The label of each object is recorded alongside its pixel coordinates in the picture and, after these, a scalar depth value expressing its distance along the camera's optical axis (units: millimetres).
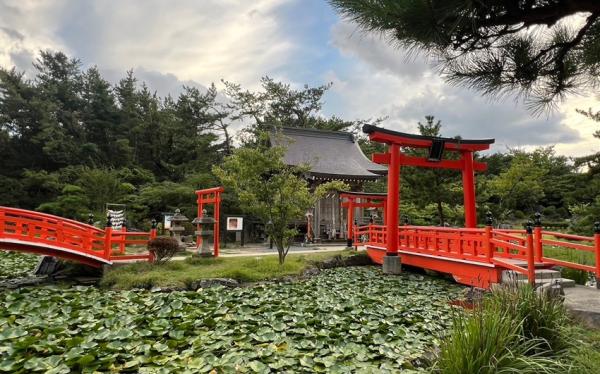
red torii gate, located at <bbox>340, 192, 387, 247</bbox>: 15211
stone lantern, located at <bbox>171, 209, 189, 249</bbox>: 12352
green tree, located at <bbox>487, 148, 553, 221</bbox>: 15758
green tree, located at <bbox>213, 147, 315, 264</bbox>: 9617
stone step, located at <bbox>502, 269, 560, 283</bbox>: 6484
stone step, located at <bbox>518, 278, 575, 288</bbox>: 6049
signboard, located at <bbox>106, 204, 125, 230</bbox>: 13705
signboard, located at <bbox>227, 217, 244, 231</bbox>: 14719
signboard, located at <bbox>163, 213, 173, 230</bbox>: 14511
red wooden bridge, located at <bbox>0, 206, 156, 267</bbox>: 8250
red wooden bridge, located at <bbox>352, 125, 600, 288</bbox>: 6484
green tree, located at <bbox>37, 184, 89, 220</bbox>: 16500
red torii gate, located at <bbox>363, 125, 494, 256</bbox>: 9539
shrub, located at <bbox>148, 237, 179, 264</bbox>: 9414
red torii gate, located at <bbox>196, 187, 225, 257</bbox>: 11219
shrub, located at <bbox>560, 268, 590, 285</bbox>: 7559
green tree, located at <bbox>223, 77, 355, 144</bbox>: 27734
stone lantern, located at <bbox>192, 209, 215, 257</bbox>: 10959
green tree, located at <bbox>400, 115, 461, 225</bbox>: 13289
